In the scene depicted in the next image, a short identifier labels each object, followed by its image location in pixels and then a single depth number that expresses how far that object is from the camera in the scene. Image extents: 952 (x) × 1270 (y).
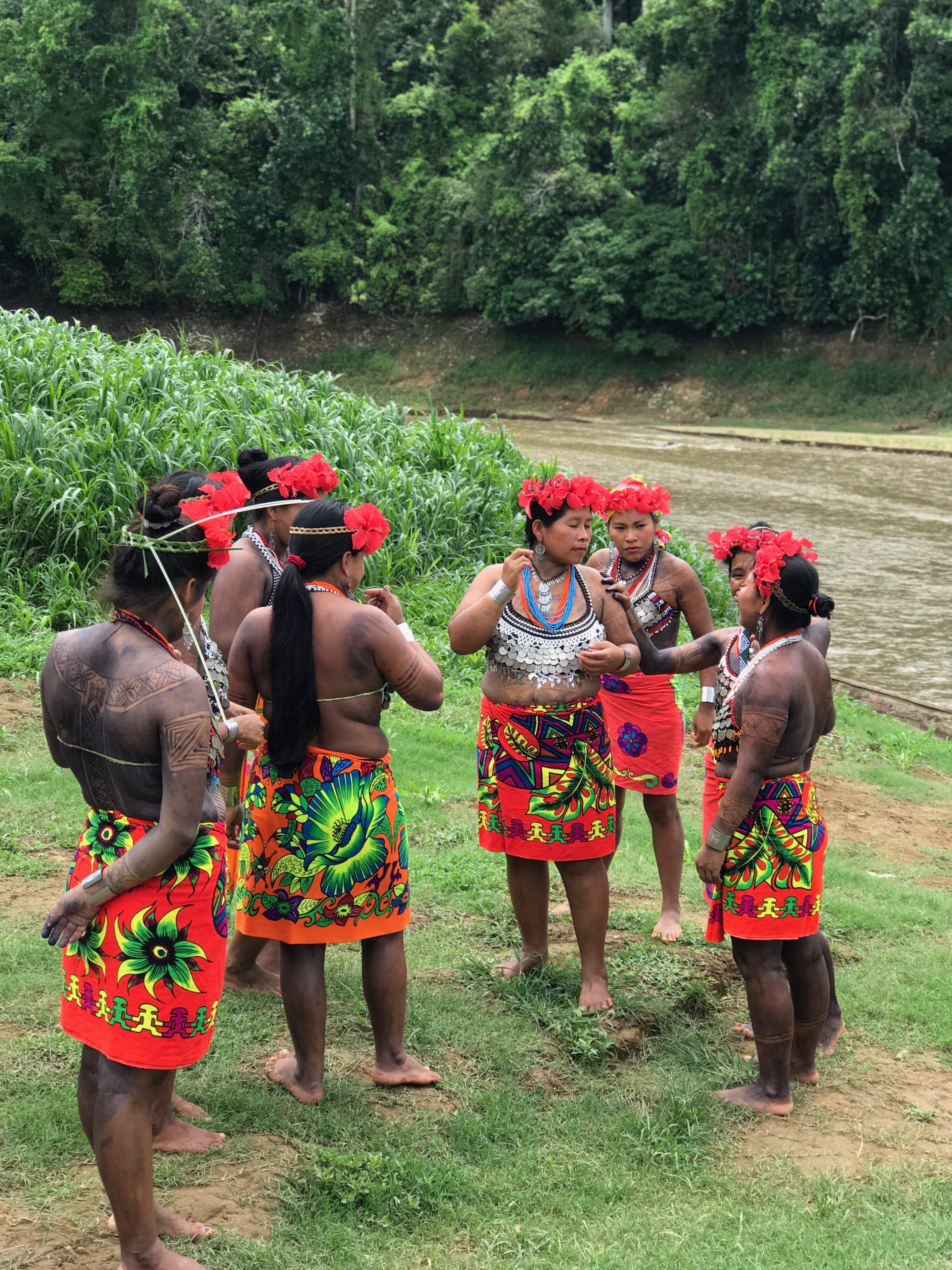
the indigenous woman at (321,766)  3.56
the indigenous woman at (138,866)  2.74
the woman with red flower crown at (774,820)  3.80
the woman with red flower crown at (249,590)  4.43
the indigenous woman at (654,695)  5.39
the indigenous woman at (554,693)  4.33
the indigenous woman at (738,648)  4.28
